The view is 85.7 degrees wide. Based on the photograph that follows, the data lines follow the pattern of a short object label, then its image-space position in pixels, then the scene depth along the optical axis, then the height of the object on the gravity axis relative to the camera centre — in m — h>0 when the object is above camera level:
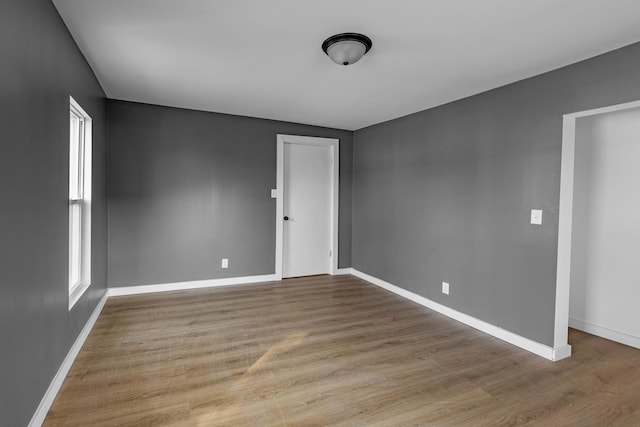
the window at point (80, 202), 2.86 -0.01
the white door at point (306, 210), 5.25 -0.06
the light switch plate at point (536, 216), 2.90 -0.04
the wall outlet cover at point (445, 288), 3.82 -0.88
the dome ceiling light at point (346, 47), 2.32 +1.11
